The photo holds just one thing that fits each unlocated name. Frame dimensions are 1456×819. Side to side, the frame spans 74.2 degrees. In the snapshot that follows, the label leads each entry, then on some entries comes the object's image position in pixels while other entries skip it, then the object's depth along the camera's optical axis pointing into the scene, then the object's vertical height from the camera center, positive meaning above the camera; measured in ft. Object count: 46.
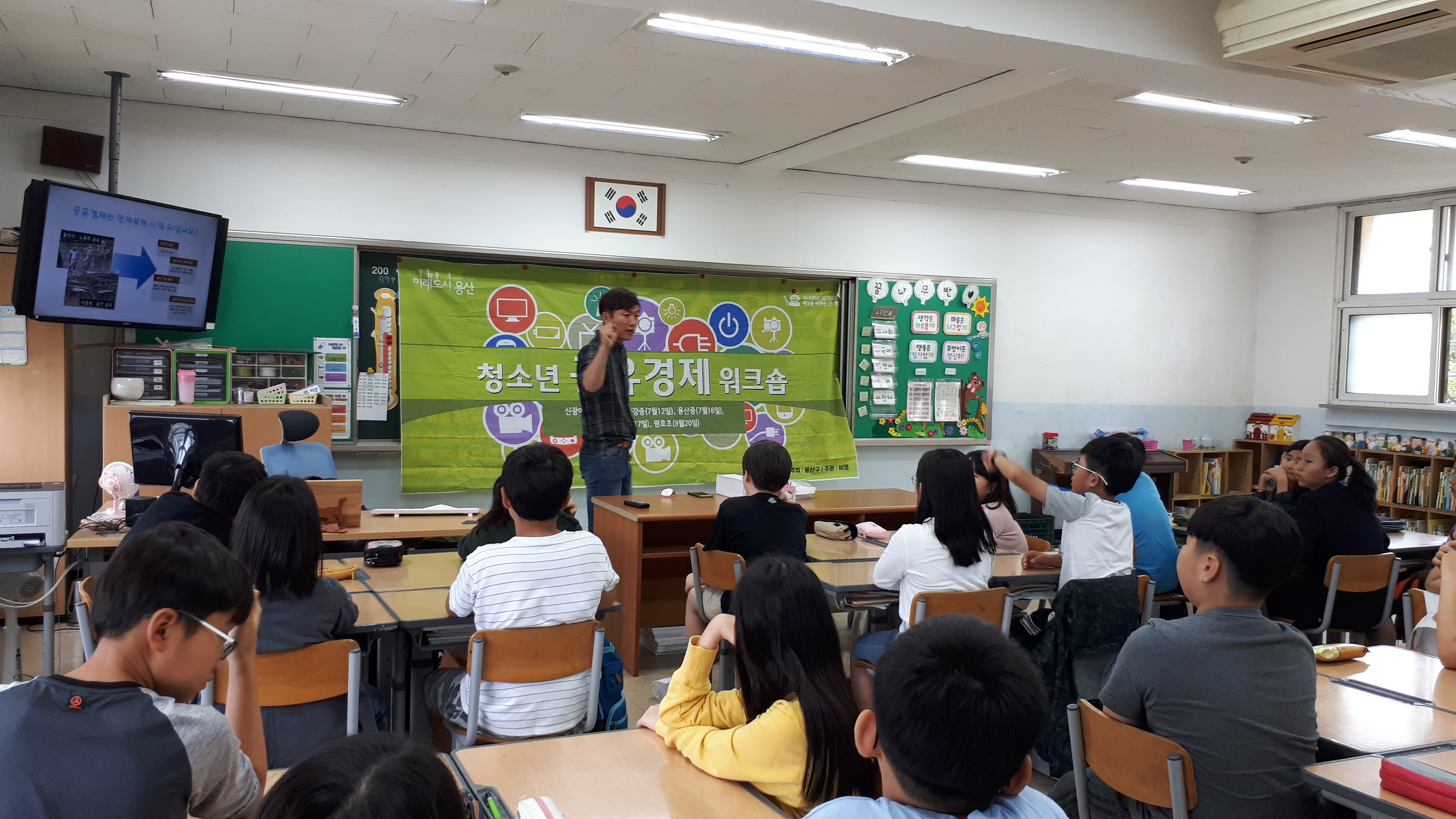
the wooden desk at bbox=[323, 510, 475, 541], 13.42 -2.44
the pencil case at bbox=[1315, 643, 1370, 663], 8.83 -2.48
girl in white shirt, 10.57 -1.89
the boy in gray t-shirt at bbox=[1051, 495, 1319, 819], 6.28 -2.05
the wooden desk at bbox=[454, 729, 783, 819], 5.31 -2.43
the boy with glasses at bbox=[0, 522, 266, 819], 3.85 -1.51
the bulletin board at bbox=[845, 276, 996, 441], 22.98 +0.32
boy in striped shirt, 8.49 -2.06
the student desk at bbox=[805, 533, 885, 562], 13.25 -2.57
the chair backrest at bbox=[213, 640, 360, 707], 7.53 -2.53
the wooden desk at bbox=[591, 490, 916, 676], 15.03 -2.93
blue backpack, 9.12 -3.21
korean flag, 20.01 +3.31
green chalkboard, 17.44 +1.09
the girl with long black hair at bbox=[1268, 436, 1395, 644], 13.48 -2.06
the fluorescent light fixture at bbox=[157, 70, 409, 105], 15.30 +4.39
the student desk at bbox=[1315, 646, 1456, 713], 7.97 -2.54
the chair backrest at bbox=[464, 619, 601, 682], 8.13 -2.49
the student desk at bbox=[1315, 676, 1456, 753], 6.89 -2.54
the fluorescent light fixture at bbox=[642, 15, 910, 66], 12.42 +4.42
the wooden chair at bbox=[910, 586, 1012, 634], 10.18 -2.48
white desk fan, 13.41 -1.85
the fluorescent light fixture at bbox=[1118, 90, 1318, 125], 15.43 +4.48
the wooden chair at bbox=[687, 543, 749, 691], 11.68 -2.63
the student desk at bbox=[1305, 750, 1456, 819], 5.57 -2.46
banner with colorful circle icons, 19.17 -0.11
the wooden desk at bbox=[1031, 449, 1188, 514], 23.79 -2.27
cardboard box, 16.69 -2.08
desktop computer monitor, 13.01 -1.21
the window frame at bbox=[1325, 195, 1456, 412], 23.04 +2.07
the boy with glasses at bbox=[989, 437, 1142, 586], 11.37 -1.56
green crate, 22.54 -3.51
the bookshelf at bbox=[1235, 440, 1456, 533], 22.36 -2.36
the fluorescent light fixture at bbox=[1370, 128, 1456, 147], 17.62 +4.58
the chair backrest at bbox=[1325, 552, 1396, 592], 12.94 -2.55
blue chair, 14.34 -1.50
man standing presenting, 15.08 -0.59
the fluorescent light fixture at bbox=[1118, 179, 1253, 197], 22.86 +4.65
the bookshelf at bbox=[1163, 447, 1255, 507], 26.23 -2.64
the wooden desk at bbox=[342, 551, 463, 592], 10.79 -2.53
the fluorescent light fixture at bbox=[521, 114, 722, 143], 17.69 +4.43
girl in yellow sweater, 5.53 -2.03
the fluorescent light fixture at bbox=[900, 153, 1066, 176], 20.63 +4.58
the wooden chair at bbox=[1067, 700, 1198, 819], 6.11 -2.54
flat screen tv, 13.84 +1.41
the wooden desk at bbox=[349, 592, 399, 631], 8.98 -2.49
